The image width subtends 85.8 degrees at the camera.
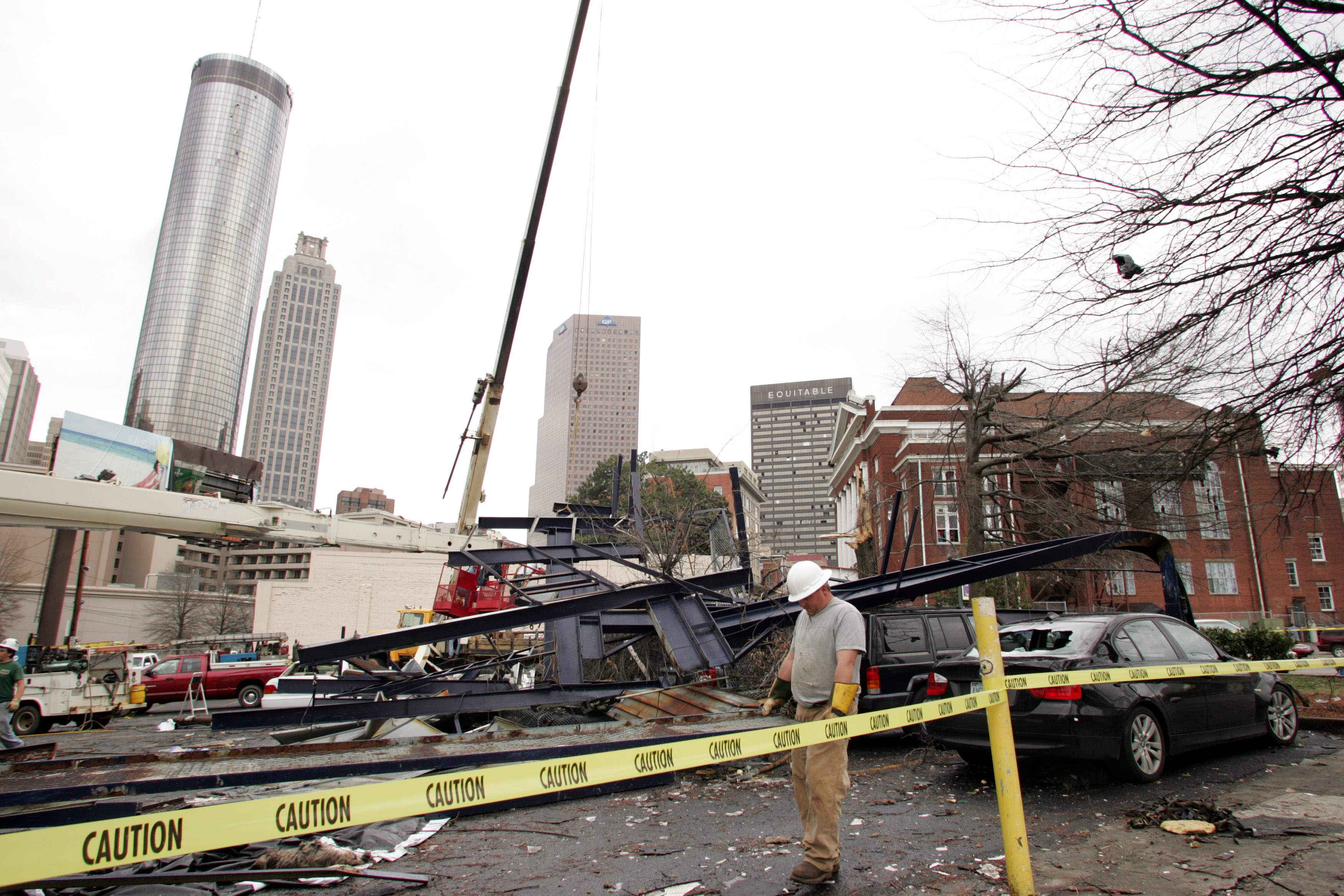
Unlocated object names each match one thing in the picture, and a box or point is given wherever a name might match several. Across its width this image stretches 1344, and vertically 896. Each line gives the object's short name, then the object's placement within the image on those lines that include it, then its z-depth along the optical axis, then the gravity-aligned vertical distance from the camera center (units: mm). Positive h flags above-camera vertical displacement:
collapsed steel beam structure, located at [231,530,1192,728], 7668 -194
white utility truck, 15203 -1960
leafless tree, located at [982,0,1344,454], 4766 +2654
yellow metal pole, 3598 -812
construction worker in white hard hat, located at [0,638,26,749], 9859 -1177
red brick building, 18734 +3163
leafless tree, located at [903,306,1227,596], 12969 +2976
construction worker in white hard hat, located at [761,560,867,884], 4035 -494
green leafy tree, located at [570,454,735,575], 13055 +1459
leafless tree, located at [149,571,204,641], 67125 -1150
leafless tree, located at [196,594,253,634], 70812 -1238
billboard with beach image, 36344 +7707
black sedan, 5719 -769
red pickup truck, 19062 -2031
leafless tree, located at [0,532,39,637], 58469 +2389
